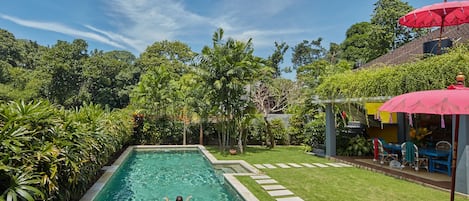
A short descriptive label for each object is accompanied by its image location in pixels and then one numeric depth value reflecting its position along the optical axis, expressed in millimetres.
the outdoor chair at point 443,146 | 10125
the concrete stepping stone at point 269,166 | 12188
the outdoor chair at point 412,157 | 10594
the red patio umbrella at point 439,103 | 4648
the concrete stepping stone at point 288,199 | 7564
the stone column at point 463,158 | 7695
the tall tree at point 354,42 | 39938
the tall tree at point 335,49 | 44231
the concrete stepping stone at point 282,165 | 12416
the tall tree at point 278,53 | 41219
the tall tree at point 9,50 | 51281
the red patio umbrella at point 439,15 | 8992
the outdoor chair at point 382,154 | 11805
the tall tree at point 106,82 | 43156
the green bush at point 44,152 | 4484
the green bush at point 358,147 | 14329
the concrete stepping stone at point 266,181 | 9498
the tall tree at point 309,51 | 56312
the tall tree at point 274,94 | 23141
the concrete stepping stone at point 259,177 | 10242
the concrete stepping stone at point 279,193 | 8055
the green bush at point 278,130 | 21234
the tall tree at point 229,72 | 16341
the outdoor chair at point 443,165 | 9719
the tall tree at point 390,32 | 29625
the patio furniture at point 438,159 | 9812
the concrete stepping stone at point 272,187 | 8703
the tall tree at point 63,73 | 40312
